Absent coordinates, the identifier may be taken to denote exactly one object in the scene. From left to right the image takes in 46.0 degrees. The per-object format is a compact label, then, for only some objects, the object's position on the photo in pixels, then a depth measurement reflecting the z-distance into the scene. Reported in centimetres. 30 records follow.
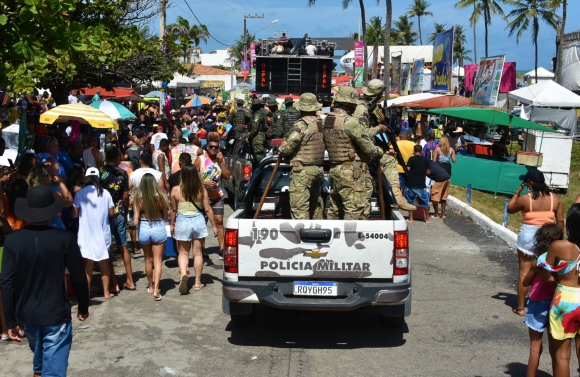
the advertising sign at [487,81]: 2270
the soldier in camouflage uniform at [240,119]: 1611
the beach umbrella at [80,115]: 1167
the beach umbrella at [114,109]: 1551
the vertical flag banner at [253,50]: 2981
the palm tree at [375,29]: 8575
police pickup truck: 636
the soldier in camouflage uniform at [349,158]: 735
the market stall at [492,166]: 1830
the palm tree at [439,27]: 9485
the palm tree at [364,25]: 3703
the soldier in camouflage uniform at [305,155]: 738
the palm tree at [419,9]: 9191
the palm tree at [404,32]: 9536
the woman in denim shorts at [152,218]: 821
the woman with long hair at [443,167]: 1429
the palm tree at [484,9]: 6381
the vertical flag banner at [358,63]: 3894
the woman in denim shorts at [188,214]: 849
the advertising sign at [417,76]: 2956
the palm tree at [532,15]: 6066
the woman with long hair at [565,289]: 494
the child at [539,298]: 532
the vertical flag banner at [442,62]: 2586
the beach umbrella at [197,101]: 3104
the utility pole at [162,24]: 2414
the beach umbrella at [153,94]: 3183
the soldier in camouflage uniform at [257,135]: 1396
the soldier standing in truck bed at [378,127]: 812
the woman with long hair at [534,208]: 740
